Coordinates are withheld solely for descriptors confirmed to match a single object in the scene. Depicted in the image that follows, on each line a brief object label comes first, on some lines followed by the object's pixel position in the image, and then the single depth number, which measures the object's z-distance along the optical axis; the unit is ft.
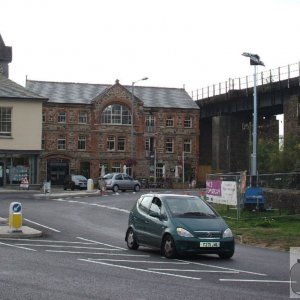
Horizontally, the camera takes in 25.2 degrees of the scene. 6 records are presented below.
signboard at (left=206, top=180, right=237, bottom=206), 96.58
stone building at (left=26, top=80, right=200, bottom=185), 262.06
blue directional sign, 71.82
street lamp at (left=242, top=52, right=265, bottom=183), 133.18
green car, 53.98
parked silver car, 191.42
